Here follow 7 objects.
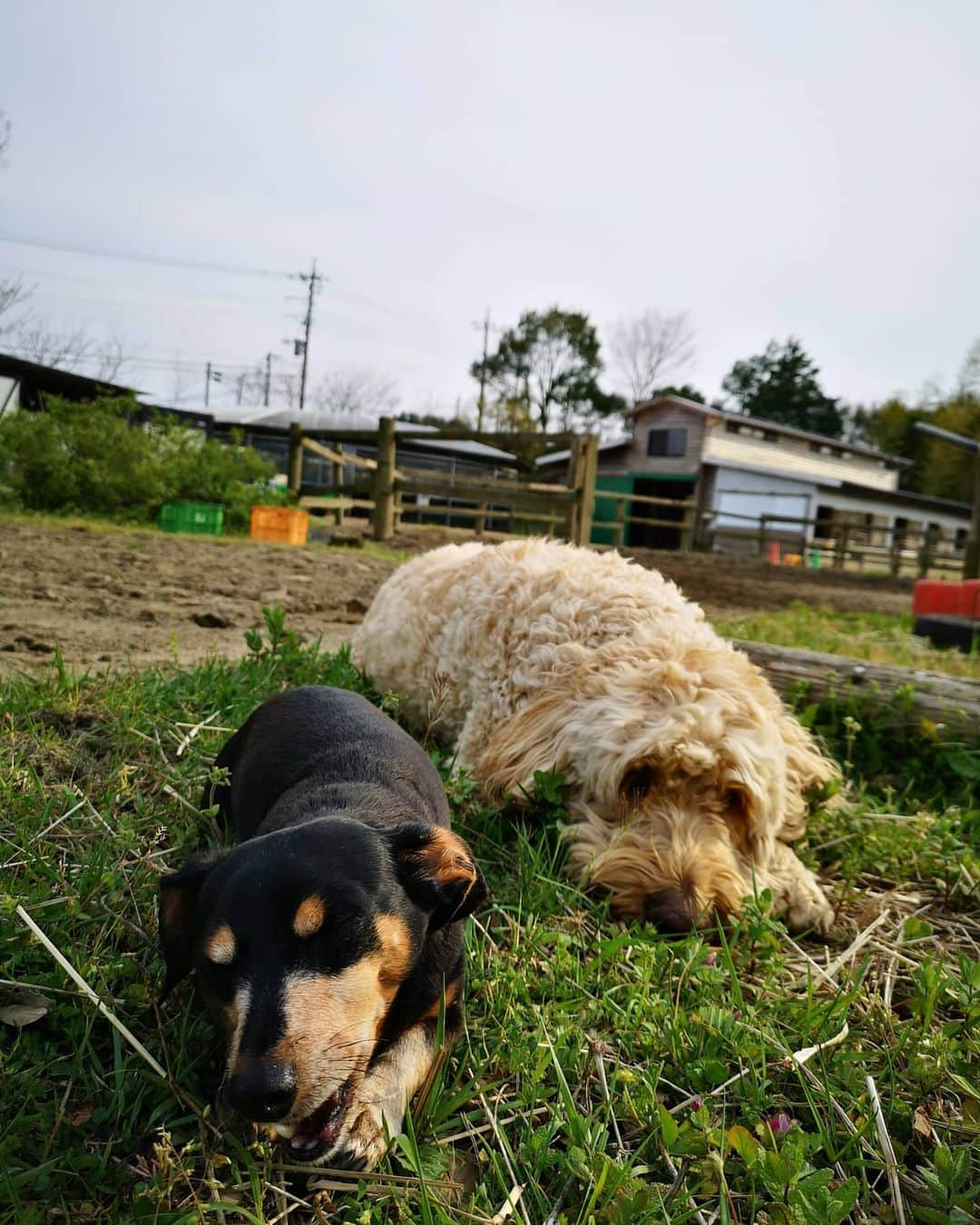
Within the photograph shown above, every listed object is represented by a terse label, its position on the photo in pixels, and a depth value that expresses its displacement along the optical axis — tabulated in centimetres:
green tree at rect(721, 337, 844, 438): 8056
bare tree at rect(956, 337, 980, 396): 6303
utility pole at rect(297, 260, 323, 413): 6938
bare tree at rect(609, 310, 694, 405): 6994
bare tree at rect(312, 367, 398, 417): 7012
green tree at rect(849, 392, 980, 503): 6169
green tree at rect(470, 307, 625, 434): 6781
